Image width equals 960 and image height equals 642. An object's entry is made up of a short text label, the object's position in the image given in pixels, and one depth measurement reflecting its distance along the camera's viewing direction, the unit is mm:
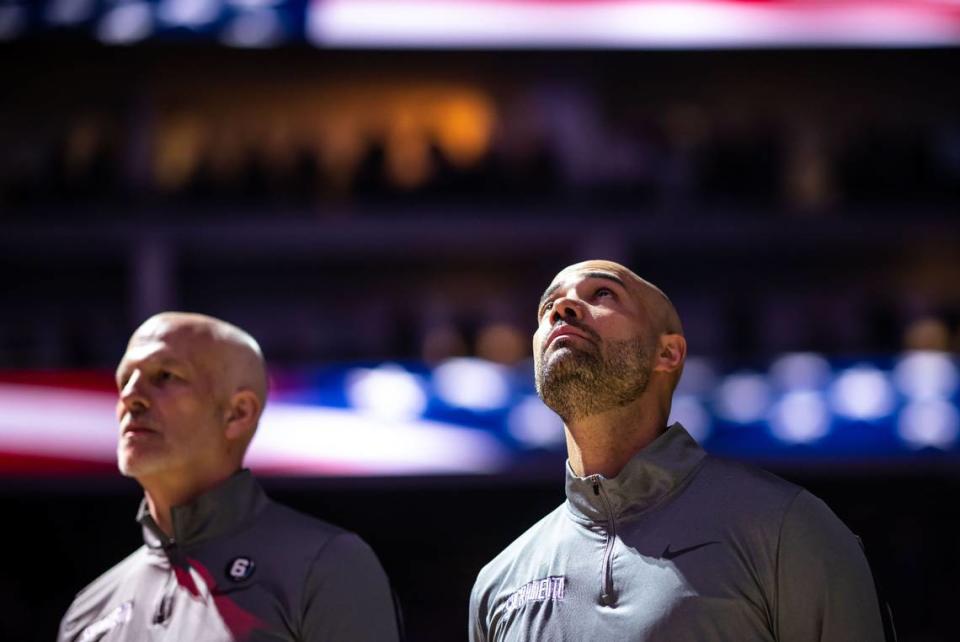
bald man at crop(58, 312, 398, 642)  4934
